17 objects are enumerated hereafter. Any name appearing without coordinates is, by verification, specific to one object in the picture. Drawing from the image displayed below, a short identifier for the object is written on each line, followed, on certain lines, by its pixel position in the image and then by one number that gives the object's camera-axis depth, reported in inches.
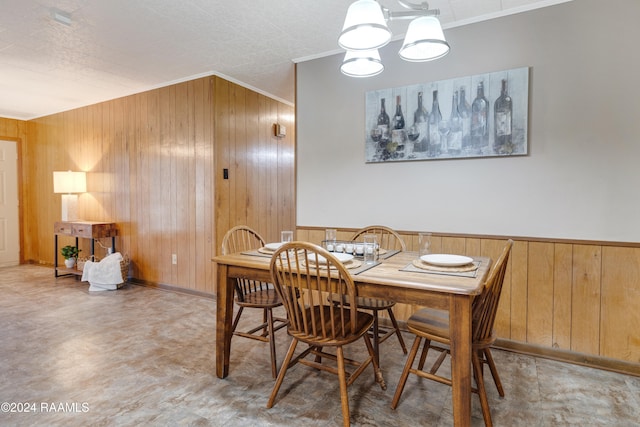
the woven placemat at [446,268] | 65.2
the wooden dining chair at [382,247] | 82.4
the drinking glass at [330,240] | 83.4
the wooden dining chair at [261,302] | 81.5
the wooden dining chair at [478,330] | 60.0
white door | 211.2
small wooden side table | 167.6
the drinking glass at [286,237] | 82.7
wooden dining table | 54.4
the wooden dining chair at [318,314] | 61.6
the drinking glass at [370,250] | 73.7
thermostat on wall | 179.5
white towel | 157.5
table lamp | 181.5
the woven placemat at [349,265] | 66.1
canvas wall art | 93.3
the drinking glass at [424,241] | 75.9
